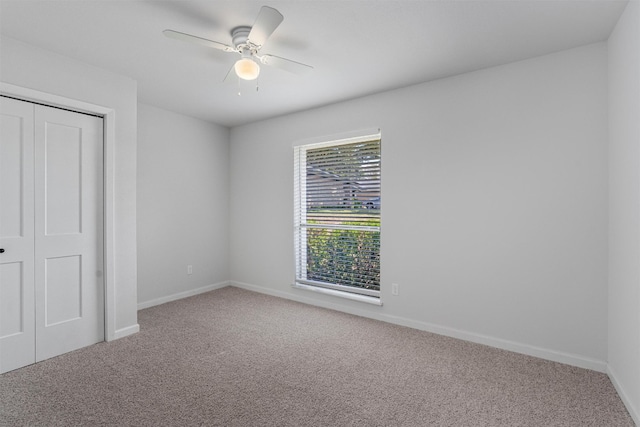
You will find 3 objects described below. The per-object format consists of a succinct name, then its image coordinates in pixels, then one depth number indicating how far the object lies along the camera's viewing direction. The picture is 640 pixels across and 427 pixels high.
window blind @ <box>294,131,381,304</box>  3.79
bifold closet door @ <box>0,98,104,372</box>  2.54
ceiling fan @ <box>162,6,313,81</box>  1.94
